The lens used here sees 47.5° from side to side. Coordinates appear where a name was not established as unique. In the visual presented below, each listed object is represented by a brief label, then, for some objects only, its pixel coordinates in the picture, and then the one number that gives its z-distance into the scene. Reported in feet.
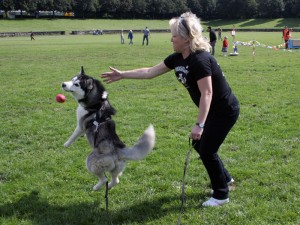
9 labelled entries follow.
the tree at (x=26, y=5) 345.49
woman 13.69
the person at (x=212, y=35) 86.74
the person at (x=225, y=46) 84.58
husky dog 15.94
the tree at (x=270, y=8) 394.77
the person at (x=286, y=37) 102.36
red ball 23.20
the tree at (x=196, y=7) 434.30
